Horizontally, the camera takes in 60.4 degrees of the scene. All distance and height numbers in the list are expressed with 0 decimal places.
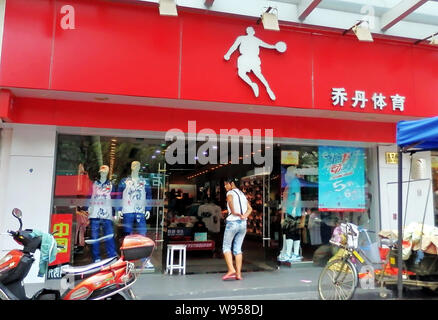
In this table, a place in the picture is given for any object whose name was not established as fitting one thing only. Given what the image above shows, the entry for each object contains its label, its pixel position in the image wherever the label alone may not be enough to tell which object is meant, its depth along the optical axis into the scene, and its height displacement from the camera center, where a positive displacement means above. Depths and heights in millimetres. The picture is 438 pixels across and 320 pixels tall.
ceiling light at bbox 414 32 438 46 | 6738 +3066
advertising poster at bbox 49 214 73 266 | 6195 -498
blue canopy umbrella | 4075 +769
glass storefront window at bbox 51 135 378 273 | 6543 +79
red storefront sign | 5598 +2391
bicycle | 4523 -824
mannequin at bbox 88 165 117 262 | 6633 -172
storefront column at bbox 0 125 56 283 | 5898 +409
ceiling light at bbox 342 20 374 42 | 6406 +3019
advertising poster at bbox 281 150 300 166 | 7656 +990
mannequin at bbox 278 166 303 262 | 7594 -141
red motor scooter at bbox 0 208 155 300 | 3717 -710
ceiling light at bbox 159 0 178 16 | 5656 +2947
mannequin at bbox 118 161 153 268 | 6820 +48
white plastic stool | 6727 -1008
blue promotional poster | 7605 +534
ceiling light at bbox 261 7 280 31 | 6066 +2988
